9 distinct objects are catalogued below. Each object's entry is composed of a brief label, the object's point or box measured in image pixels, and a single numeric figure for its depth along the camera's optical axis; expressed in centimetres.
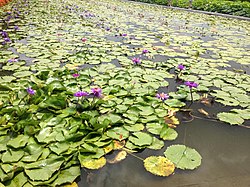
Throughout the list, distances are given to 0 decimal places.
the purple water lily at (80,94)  194
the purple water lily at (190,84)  214
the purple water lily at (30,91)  200
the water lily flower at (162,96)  216
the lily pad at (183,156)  148
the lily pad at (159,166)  142
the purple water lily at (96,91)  197
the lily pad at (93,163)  144
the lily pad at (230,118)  197
